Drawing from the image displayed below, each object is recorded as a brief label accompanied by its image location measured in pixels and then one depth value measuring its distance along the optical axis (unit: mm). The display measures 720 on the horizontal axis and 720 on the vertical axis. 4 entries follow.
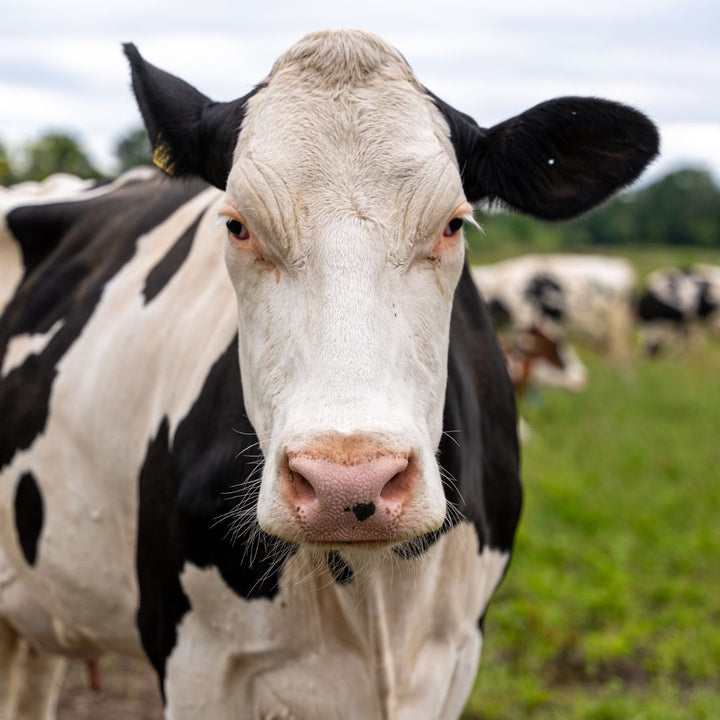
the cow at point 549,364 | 13289
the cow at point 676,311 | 22094
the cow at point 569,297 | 19422
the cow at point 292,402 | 1899
